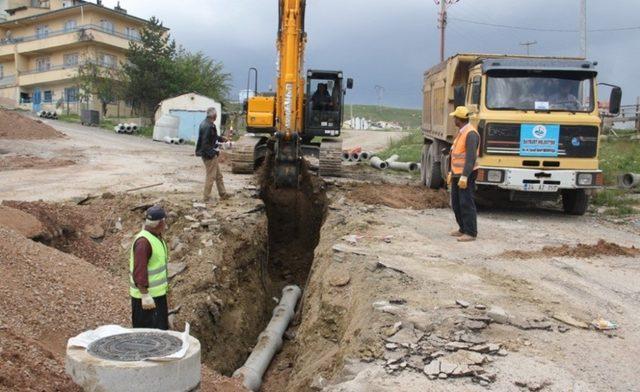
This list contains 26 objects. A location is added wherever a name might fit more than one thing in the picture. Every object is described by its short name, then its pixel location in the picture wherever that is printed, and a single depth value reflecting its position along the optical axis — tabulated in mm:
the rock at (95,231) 10008
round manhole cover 4320
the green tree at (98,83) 47812
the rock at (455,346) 5020
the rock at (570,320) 5609
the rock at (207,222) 10305
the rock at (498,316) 5551
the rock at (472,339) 5141
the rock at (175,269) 8992
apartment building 53875
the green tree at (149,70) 45094
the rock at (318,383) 5285
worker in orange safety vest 8938
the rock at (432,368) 4623
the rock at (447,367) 4625
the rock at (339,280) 7379
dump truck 11398
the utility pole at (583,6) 24925
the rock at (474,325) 5387
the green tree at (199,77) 46969
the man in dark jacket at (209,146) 11414
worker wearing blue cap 5750
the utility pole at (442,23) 34875
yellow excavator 13703
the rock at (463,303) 5895
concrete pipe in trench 7262
